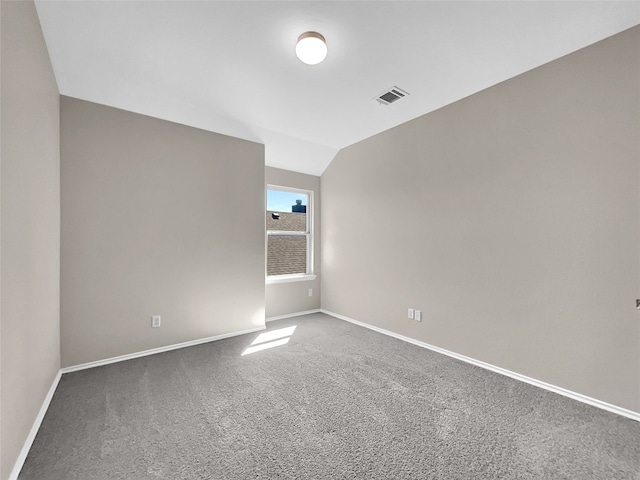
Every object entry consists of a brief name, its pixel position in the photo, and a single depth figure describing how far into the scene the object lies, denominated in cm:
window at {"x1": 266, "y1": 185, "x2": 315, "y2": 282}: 437
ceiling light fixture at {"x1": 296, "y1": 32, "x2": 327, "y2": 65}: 199
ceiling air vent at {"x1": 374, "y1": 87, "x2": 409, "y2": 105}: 275
